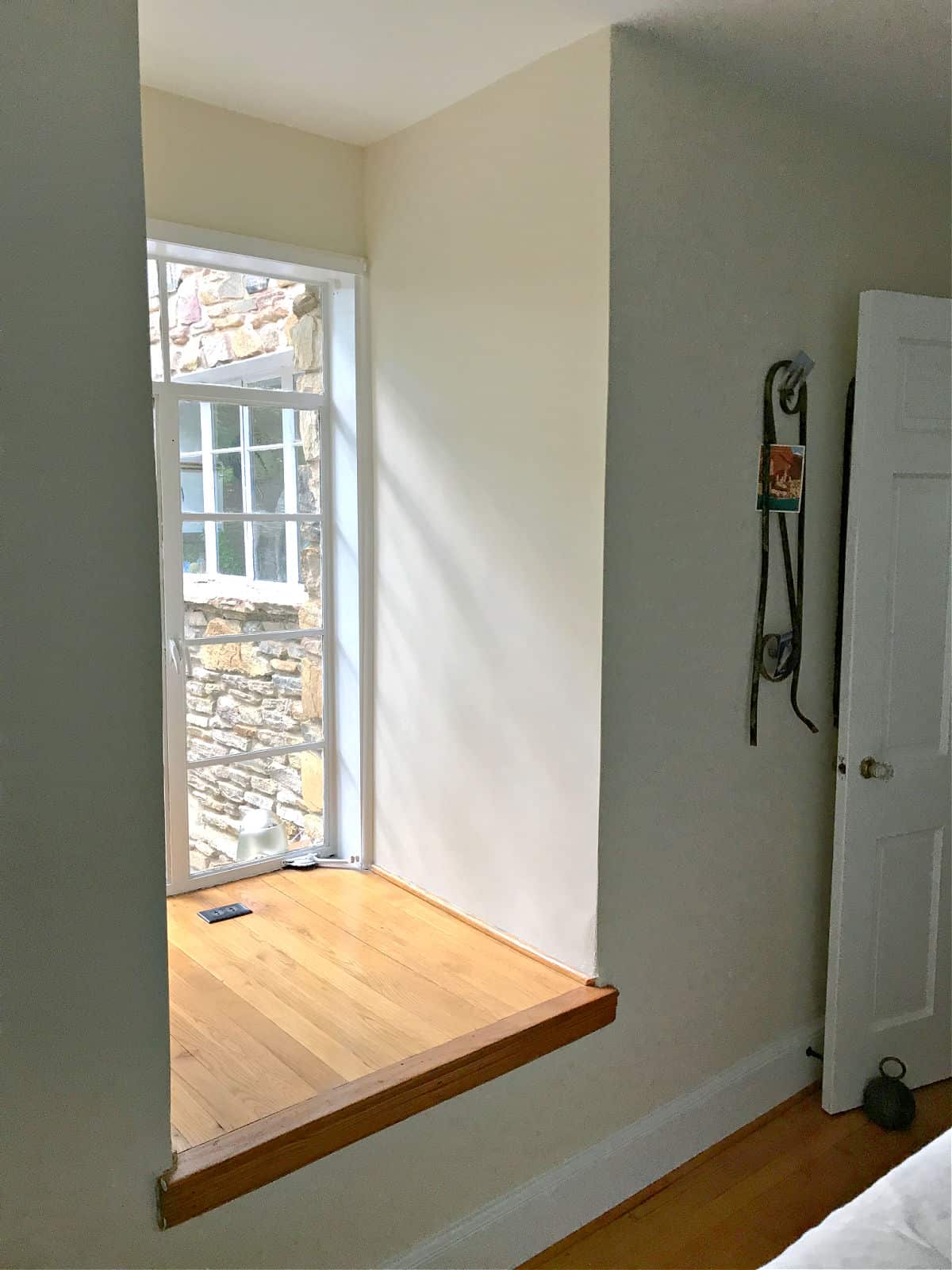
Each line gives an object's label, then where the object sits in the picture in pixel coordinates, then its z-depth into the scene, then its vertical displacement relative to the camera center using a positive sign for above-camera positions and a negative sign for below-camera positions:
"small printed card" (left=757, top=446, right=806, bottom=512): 2.57 +0.10
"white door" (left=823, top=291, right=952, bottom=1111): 2.61 -0.51
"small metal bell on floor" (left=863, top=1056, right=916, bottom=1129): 2.67 -1.51
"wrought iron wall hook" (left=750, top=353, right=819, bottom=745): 2.54 -0.10
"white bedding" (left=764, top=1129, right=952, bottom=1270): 0.94 -0.68
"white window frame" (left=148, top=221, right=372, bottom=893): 2.68 -0.01
